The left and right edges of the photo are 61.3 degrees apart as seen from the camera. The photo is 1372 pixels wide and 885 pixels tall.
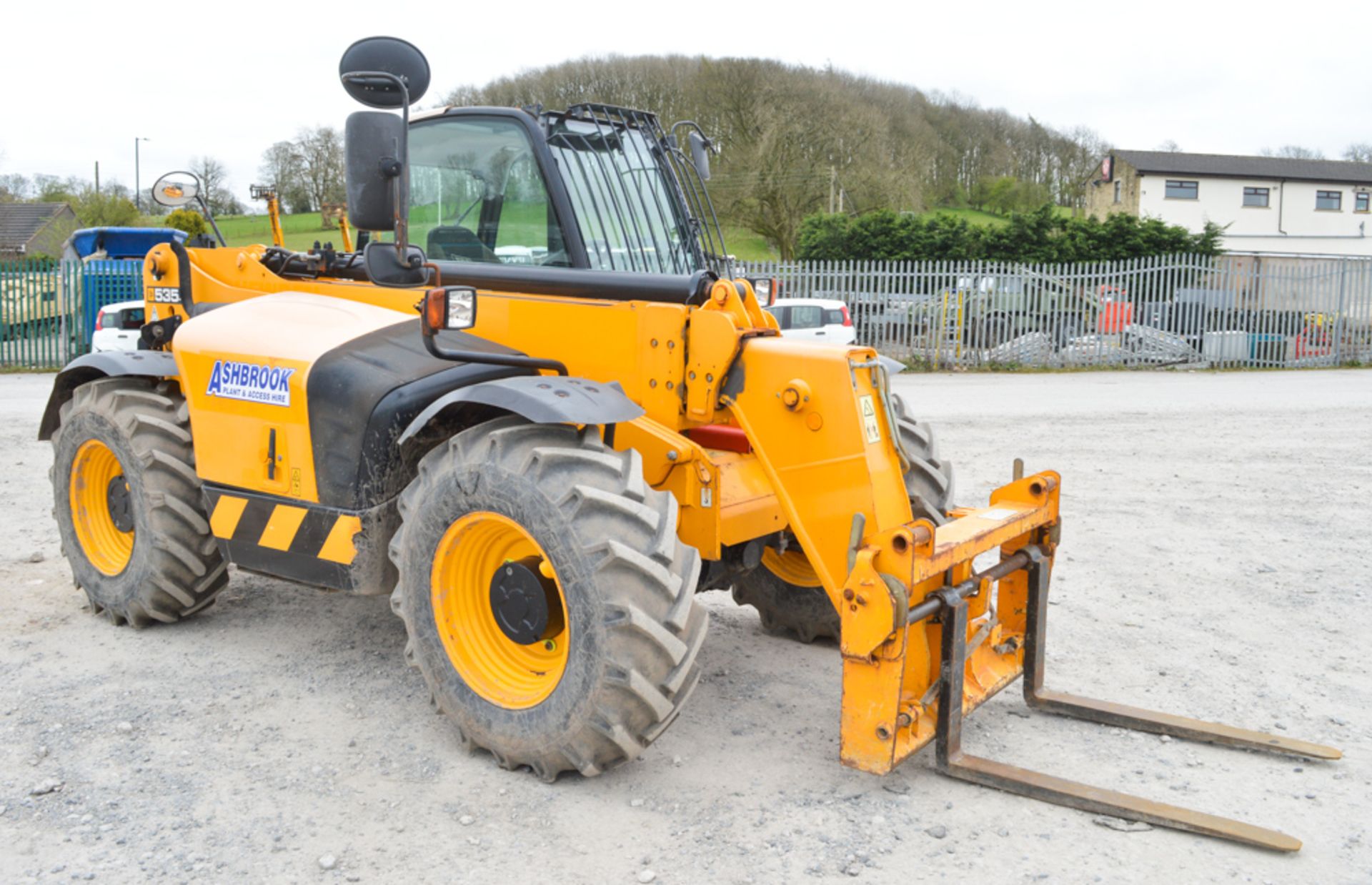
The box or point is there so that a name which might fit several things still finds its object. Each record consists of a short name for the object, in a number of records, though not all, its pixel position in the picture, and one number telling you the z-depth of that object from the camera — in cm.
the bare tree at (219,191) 2956
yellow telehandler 378
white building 5244
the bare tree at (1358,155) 6842
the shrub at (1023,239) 2914
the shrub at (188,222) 2823
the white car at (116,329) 1702
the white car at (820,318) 1903
